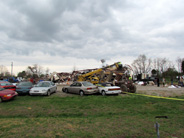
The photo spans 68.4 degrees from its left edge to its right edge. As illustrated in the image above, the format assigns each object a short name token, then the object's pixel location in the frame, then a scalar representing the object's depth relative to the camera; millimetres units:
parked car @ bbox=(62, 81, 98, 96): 12688
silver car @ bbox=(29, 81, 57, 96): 12289
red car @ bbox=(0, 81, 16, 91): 12527
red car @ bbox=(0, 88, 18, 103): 9625
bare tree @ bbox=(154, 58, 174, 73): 69188
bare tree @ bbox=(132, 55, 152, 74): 69688
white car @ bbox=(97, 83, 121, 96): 12625
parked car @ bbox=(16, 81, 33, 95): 12977
